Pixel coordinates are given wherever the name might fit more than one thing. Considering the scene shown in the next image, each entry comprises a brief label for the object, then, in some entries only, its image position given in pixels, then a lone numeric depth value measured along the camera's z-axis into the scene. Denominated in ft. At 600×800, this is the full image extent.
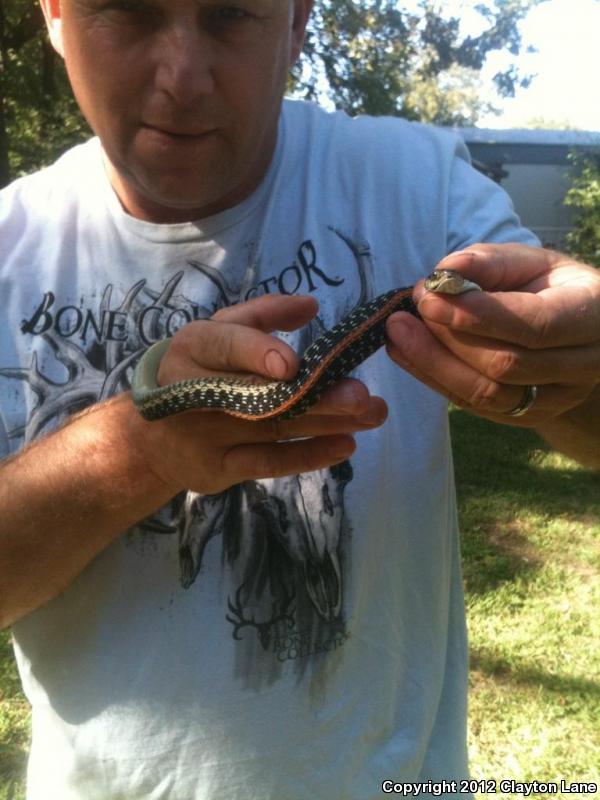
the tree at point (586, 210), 41.14
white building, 48.01
